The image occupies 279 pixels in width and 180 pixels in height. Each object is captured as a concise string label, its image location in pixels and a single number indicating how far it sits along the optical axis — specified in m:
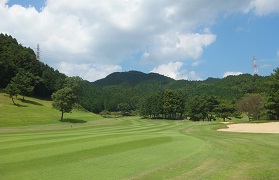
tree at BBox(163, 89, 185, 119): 123.06
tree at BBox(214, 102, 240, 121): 96.38
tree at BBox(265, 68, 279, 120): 59.21
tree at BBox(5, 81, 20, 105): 90.09
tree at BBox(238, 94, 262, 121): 77.00
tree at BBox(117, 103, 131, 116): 183.06
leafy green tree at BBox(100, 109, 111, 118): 152.39
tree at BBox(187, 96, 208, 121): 106.44
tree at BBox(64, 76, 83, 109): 126.99
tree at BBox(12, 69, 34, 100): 97.38
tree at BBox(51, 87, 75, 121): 82.62
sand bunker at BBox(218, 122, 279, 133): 41.04
